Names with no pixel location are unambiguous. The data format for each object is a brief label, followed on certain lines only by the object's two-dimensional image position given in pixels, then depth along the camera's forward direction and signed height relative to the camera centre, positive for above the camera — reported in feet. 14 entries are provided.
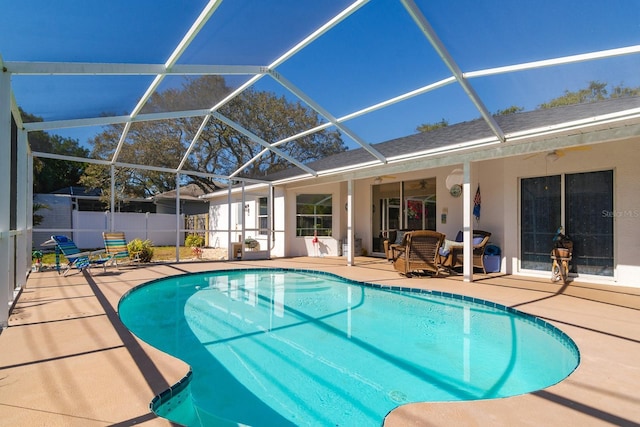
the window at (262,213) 47.11 +0.10
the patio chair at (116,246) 30.22 -3.11
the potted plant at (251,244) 43.21 -4.06
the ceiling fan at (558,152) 22.63 +4.45
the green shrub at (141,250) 35.01 -3.99
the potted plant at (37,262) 28.35 -4.40
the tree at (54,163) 24.07 +6.20
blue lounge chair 26.11 -3.49
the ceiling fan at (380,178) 38.26 +4.30
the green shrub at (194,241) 56.54 -4.86
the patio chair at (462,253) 27.91 -3.47
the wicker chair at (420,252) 25.31 -3.04
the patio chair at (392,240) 35.55 -3.00
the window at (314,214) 43.88 -0.09
